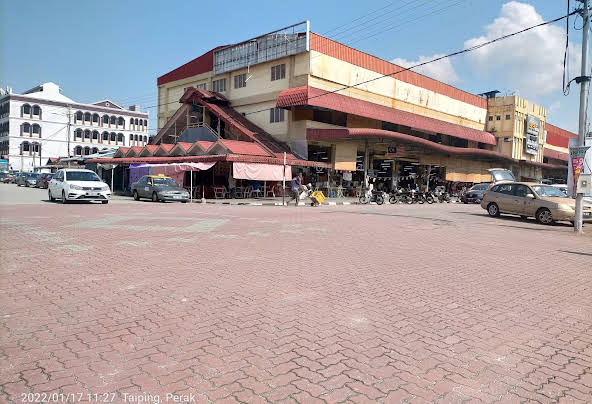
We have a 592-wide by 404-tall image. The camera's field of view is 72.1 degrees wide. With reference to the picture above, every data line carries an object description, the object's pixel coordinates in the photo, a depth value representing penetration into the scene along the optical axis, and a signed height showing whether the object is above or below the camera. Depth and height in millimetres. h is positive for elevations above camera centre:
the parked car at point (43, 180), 39406 -440
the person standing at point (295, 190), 23578 -379
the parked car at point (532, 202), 15345 -453
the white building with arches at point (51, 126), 65062 +8579
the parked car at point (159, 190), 23292 -606
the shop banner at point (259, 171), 26016 +728
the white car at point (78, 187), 18172 -461
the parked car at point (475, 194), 29078 -325
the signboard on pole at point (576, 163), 13898 +1053
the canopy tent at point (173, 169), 26641 +745
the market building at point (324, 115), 30375 +5887
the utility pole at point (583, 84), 14023 +3813
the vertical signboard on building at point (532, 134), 49156 +7064
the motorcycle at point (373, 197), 25986 -712
